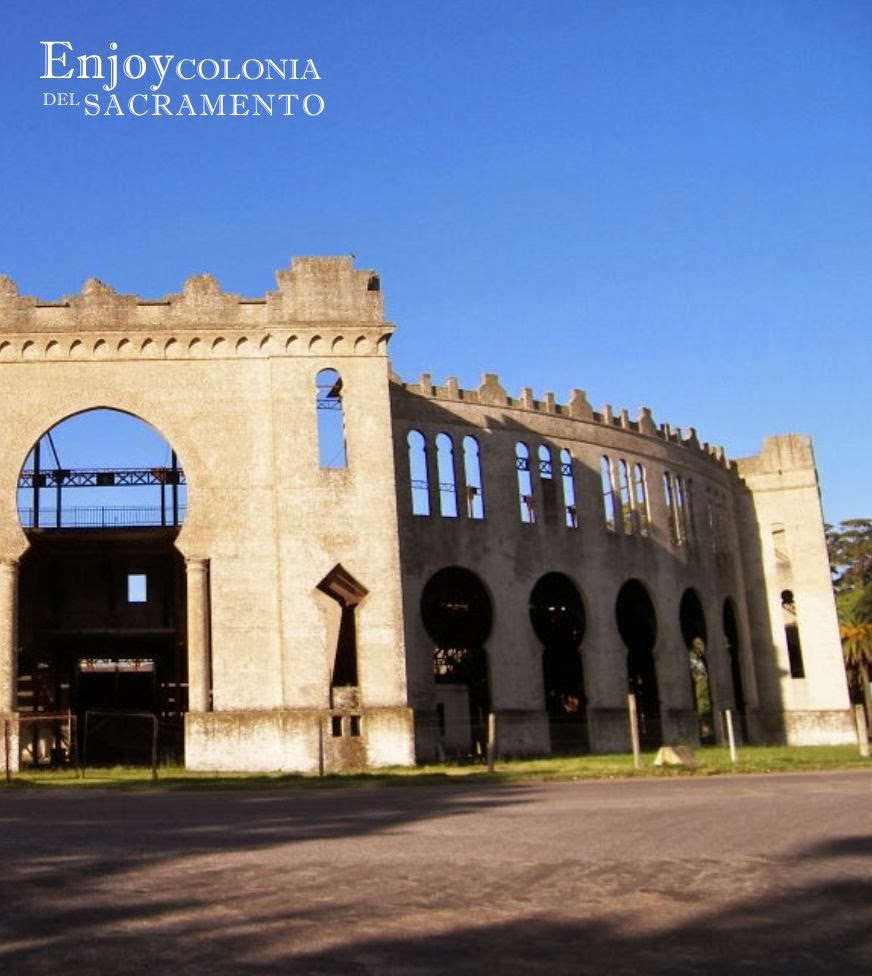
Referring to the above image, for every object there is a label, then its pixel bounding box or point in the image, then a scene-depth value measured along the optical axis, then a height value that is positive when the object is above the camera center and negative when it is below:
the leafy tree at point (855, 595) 61.66 +6.42
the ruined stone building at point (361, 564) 31.61 +5.55
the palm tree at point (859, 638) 61.47 +3.45
